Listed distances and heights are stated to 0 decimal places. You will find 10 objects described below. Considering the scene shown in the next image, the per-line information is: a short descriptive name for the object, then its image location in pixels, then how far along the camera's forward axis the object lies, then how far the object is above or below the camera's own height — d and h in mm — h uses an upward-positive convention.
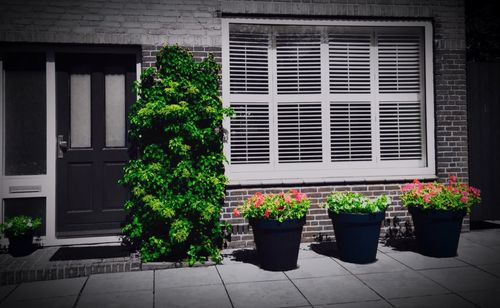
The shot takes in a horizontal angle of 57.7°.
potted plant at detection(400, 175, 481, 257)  5582 -693
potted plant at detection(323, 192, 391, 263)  5438 -805
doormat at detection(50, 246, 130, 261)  5656 -1203
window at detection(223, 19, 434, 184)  6582 +865
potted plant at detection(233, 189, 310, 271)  5188 -781
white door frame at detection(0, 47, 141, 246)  6117 -255
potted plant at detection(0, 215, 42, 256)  5664 -921
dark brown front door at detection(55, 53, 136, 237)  6273 +289
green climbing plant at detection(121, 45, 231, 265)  5570 -61
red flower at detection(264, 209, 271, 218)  5133 -620
